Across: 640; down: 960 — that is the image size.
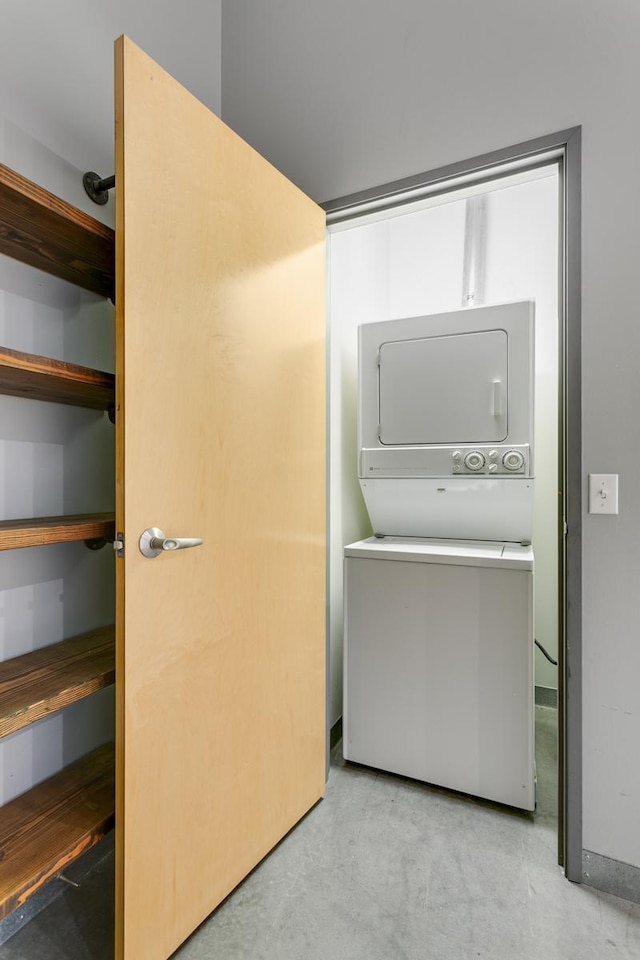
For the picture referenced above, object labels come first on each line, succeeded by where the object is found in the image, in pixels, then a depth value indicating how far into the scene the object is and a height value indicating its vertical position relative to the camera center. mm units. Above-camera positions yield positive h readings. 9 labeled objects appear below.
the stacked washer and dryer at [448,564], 1768 -323
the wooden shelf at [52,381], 970 +207
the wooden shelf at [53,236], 968 +536
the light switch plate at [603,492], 1406 -42
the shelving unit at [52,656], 965 -442
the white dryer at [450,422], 1900 +221
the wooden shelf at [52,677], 966 -443
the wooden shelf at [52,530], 951 -111
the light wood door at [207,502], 1070 -65
